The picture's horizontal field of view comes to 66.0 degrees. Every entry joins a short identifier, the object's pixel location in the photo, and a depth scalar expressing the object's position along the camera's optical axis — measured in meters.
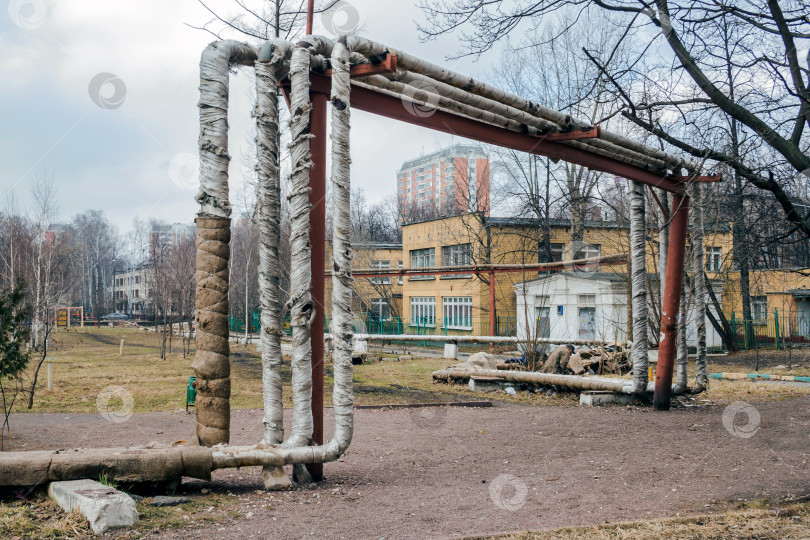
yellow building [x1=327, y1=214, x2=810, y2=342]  29.16
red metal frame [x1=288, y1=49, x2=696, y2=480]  5.93
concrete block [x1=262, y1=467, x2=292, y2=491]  5.38
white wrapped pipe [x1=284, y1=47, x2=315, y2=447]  5.62
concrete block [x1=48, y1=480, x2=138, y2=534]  3.98
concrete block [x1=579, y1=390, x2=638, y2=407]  11.92
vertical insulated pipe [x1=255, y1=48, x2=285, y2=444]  5.60
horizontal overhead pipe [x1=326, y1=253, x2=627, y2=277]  18.04
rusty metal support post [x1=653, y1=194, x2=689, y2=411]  11.16
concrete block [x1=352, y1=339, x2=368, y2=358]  22.59
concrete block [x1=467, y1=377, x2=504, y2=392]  14.12
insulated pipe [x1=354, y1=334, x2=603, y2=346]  21.56
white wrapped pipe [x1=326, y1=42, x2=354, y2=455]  5.68
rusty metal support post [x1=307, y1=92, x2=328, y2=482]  5.89
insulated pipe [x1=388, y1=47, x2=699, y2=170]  6.05
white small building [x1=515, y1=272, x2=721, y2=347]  22.86
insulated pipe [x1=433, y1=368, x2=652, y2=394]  11.96
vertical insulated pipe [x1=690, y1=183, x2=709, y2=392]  12.20
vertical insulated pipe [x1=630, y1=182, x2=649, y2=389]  11.35
